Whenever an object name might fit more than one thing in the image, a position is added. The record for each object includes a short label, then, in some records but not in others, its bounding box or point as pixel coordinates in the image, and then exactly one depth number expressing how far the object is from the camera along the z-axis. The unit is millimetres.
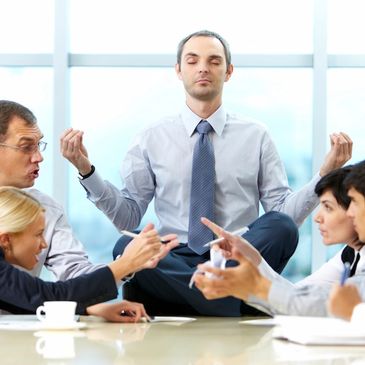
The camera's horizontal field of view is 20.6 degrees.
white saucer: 3055
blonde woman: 3238
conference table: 2314
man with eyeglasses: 3816
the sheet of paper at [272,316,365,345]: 2514
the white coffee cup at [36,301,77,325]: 3049
